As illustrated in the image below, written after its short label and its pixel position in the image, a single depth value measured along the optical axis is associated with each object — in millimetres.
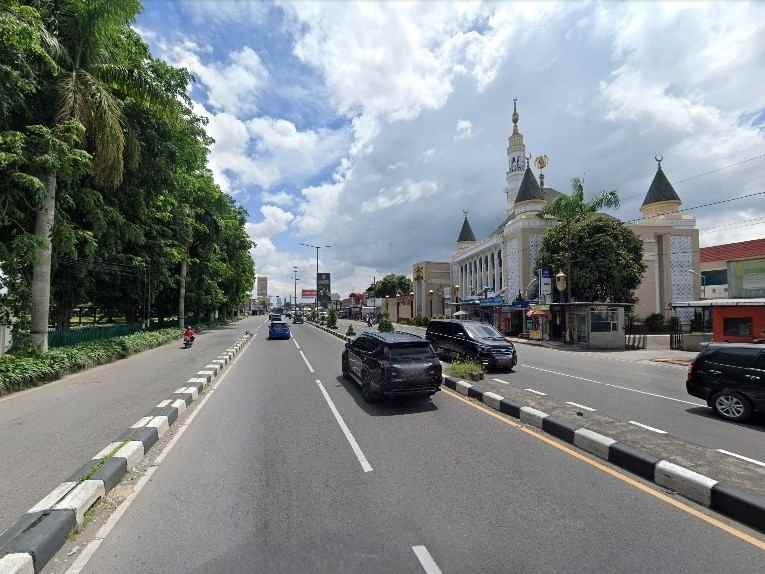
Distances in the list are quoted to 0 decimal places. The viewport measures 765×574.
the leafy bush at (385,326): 31875
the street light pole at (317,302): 58553
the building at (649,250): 46031
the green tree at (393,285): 106625
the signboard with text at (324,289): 60994
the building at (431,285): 76062
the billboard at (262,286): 169750
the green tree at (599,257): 32781
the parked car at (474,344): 14250
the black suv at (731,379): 7793
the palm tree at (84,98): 13227
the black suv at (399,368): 8836
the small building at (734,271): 22281
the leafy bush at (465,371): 11633
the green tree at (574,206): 29078
